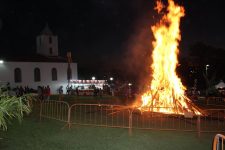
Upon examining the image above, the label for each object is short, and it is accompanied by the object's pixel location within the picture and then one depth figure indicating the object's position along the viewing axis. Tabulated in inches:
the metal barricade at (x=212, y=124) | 372.7
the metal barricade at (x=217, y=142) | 161.1
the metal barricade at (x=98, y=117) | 409.0
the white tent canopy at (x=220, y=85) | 1337.4
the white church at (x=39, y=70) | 1435.5
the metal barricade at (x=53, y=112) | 446.3
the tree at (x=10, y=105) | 217.1
